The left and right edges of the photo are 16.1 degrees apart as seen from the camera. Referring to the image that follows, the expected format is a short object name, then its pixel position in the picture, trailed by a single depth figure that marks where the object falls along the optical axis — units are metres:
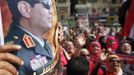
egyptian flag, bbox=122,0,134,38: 3.41
